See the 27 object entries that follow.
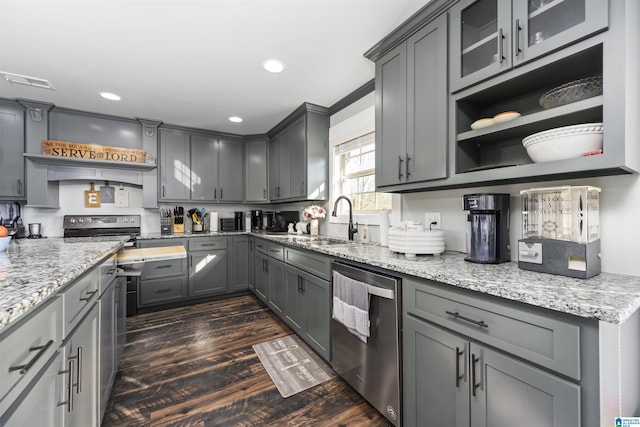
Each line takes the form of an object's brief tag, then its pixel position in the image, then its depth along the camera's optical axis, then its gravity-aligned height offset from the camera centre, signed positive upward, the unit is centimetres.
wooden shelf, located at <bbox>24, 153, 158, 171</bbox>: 302 +66
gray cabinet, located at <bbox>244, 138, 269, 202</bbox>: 429 +72
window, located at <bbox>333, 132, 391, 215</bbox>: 264 +42
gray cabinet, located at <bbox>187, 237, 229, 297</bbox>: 356 -75
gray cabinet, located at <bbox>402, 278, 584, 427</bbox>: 84 -59
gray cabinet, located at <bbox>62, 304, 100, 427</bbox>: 103 -71
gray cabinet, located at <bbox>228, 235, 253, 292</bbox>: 385 -75
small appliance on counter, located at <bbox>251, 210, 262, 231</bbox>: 438 -11
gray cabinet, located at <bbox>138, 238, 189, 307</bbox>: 328 -86
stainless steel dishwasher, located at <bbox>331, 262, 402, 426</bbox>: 143 -85
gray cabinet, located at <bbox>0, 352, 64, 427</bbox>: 67 -56
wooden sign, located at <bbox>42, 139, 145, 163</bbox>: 306 +79
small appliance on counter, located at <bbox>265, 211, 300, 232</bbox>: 374 -9
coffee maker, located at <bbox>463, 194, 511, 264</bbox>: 140 -8
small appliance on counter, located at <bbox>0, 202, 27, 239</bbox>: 306 -8
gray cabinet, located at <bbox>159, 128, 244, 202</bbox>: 381 +74
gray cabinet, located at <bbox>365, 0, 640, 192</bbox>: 99 +67
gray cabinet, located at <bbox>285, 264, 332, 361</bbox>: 206 -85
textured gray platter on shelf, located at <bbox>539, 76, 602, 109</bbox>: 112 +54
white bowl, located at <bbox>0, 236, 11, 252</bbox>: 141 -15
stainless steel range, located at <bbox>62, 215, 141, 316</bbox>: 319 -19
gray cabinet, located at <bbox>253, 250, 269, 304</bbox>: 330 -86
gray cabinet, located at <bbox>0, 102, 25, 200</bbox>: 292 +73
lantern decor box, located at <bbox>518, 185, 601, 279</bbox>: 109 -10
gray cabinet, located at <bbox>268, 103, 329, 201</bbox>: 318 +77
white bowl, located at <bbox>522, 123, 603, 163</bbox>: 106 +30
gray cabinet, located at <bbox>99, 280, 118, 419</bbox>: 148 -81
